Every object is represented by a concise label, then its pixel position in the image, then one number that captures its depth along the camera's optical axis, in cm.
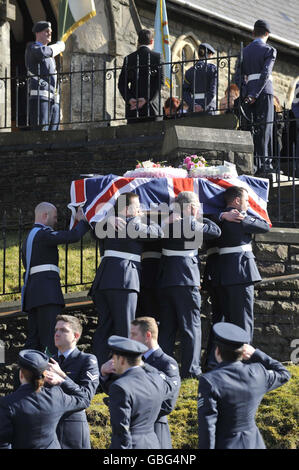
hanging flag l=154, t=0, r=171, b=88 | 1947
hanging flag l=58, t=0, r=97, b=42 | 1842
